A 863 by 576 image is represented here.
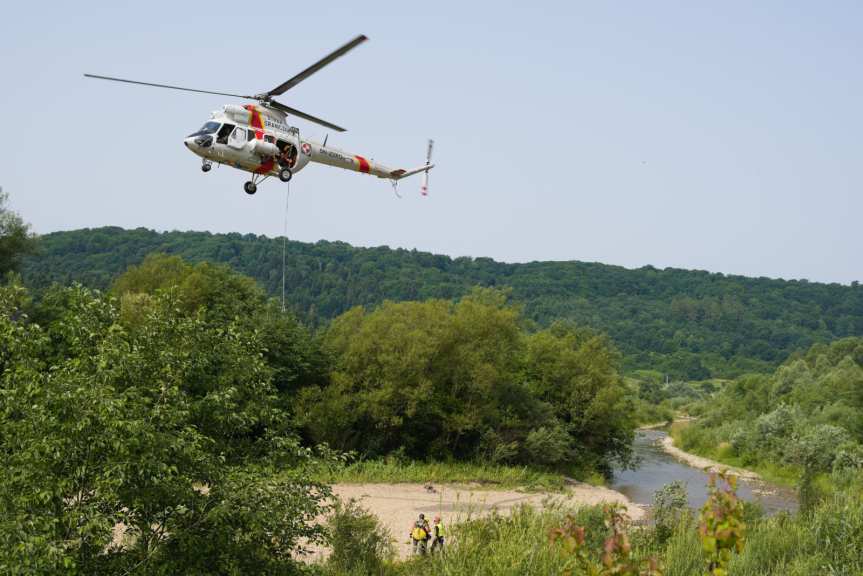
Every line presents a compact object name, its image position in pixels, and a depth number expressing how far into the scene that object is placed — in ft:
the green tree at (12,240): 155.43
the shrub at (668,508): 64.64
